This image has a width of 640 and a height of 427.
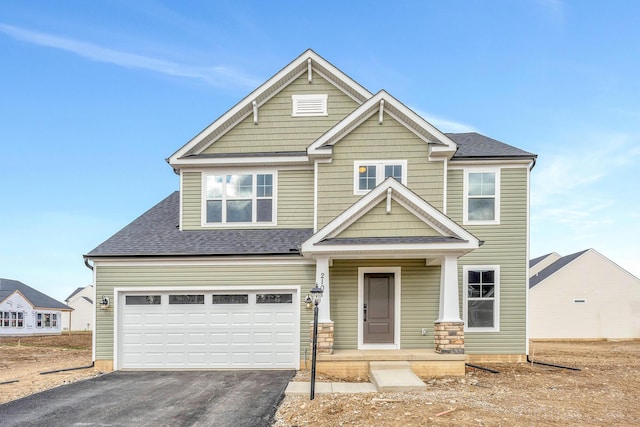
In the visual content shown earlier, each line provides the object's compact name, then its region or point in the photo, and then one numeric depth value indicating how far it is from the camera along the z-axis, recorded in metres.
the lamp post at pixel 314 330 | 7.46
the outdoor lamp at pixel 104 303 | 11.22
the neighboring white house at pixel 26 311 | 33.94
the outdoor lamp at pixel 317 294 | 7.71
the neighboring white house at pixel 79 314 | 46.25
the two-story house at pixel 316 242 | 10.89
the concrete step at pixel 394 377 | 7.80
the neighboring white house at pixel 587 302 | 23.64
